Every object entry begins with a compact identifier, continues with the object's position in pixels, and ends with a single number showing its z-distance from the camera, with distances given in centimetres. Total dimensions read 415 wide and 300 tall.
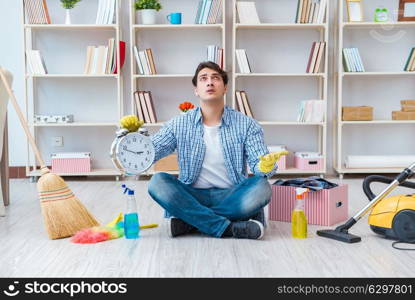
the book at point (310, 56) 491
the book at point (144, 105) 494
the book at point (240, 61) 491
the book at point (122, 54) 492
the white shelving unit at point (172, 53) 512
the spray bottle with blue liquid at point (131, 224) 285
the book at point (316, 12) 489
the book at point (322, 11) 487
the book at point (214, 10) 488
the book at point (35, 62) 490
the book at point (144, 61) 492
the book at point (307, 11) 488
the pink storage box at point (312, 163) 494
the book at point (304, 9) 487
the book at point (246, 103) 494
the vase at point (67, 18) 488
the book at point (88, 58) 490
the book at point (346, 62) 490
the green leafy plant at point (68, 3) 488
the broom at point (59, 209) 286
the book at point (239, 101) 494
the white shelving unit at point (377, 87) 508
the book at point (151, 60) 493
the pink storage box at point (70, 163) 495
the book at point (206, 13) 488
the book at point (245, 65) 492
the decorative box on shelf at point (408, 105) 495
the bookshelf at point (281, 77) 511
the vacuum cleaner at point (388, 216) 263
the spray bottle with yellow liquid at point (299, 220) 283
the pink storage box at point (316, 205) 311
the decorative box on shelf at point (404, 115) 494
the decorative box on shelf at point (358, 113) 492
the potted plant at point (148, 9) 490
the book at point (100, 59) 490
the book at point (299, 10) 486
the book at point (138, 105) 493
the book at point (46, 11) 488
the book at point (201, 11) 488
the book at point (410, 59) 494
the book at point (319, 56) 490
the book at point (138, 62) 491
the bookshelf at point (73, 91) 510
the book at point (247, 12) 490
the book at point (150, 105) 494
